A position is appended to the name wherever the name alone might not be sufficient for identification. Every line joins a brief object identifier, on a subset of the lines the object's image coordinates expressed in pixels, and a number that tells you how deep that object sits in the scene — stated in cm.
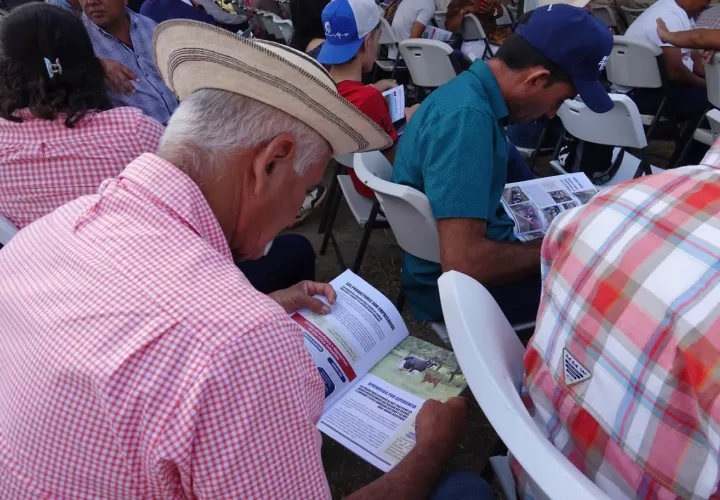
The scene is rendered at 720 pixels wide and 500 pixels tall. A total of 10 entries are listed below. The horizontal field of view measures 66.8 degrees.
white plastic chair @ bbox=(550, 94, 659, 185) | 242
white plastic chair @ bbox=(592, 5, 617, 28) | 537
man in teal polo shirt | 154
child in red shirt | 251
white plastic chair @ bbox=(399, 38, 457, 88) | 385
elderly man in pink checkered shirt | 60
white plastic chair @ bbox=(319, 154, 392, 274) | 238
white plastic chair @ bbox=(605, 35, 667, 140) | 343
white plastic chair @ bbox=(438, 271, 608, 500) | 70
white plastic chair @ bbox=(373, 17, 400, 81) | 504
